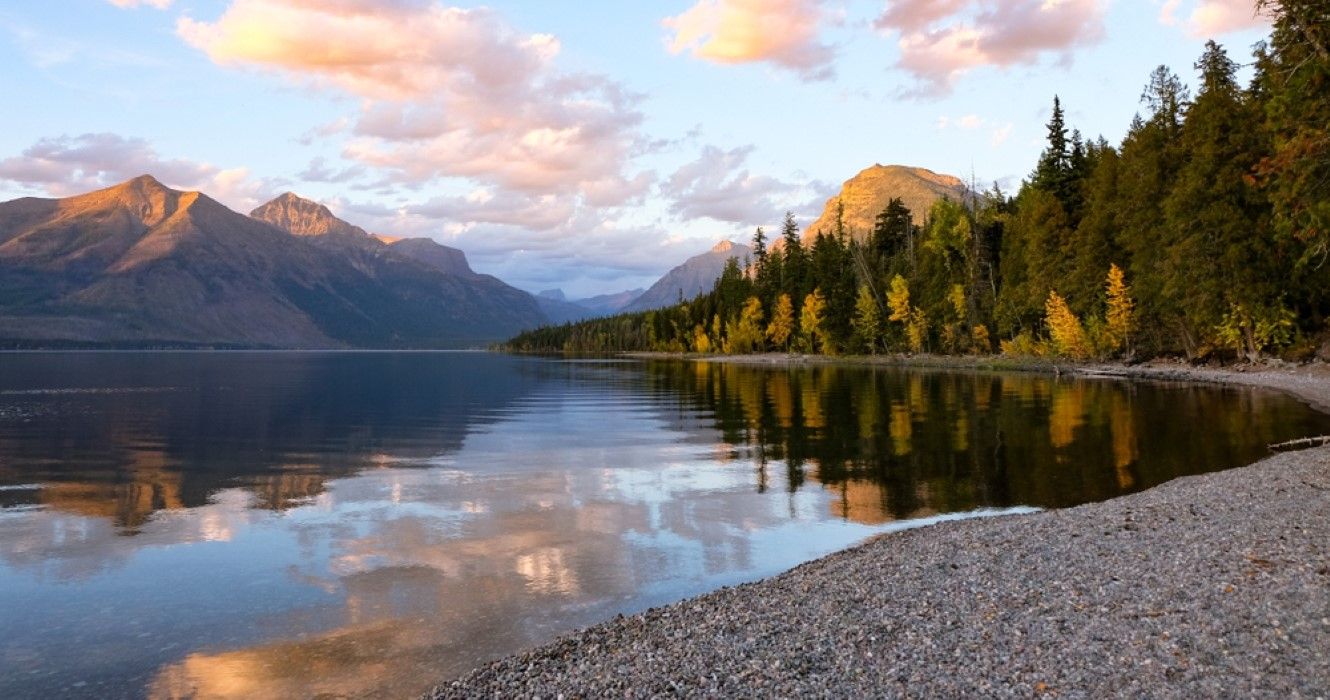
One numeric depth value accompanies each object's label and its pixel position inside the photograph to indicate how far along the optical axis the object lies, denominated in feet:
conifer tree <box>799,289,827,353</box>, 485.97
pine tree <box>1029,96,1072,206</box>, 334.65
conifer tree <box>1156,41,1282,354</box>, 203.00
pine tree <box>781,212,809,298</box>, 525.34
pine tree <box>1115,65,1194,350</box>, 243.60
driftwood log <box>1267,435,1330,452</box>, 97.38
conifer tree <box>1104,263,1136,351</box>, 270.67
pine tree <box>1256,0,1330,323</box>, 89.51
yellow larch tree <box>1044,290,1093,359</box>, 300.40
